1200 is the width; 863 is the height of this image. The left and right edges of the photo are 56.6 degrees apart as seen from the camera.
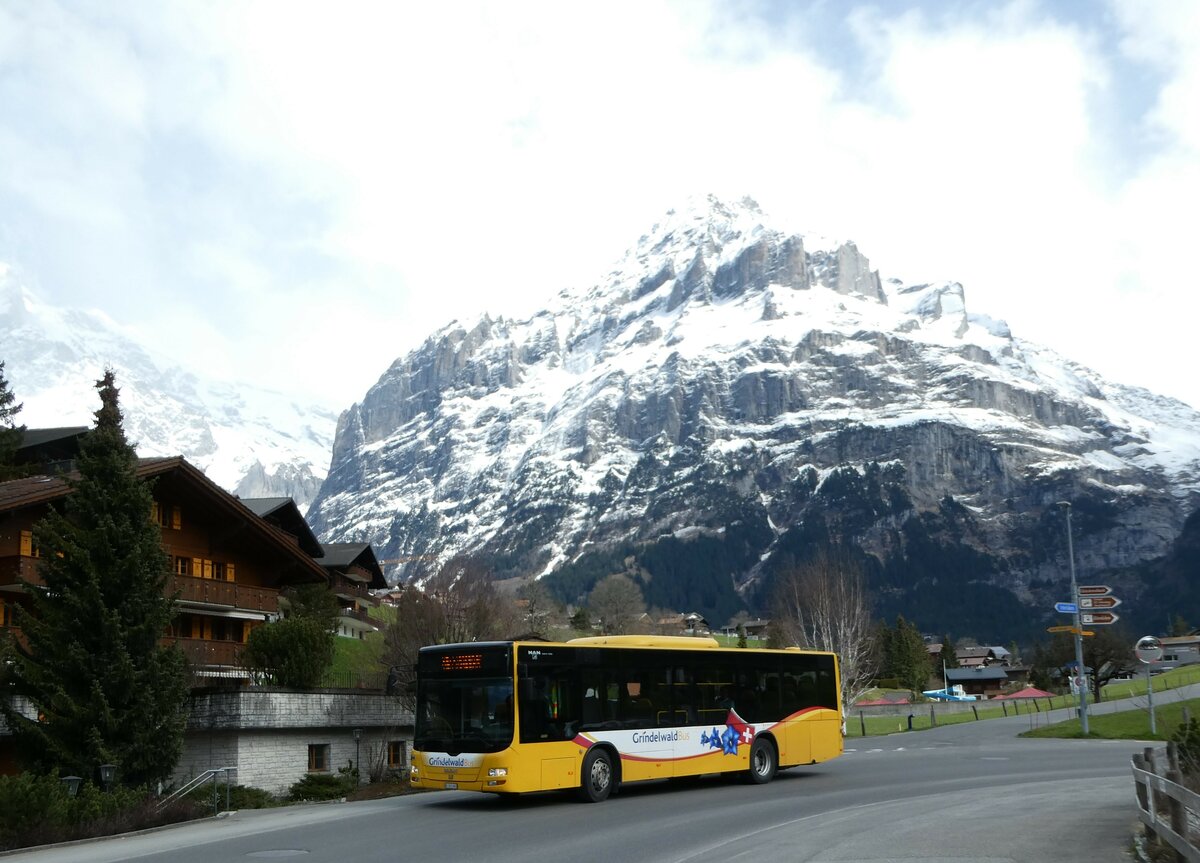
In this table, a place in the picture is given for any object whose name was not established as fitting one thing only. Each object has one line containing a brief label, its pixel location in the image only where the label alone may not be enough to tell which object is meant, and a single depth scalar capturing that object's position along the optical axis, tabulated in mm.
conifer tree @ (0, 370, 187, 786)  23016
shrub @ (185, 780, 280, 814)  26688
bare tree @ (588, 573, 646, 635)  117188
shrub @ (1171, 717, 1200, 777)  16391
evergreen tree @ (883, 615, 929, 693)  106750
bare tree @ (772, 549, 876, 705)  67562
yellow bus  21922
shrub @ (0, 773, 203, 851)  18812
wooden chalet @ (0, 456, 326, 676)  34938
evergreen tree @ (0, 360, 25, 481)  46688
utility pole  40347
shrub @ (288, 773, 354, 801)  28406
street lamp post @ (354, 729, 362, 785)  31419
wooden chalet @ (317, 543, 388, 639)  76750
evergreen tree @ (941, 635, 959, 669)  139212
